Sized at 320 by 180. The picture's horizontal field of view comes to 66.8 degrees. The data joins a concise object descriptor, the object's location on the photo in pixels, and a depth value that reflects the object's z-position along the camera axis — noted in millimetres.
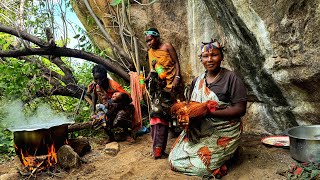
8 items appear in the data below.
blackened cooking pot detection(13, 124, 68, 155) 2948
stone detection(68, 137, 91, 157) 3392
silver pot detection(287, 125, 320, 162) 2362
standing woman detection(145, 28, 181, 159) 3015
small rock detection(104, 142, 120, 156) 3458
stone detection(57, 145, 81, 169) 2986
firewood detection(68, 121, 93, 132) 3883
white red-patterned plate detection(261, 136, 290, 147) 2974
